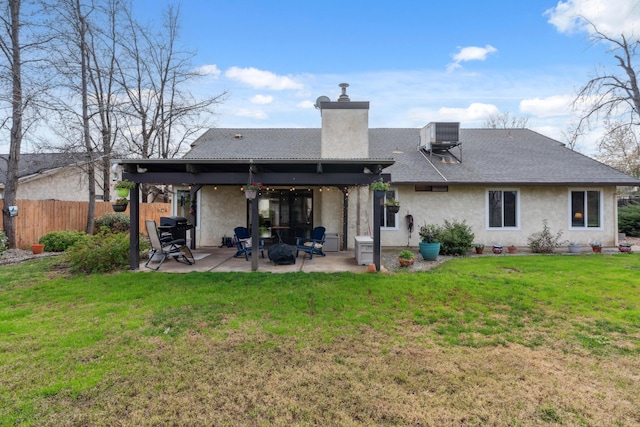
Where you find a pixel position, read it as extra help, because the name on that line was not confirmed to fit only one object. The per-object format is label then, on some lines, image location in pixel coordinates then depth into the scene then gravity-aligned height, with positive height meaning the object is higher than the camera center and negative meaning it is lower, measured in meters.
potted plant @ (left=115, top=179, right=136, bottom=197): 6.67 +0.65
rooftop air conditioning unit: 12.27 +3.30
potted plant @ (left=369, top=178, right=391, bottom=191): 6.61 +0.66
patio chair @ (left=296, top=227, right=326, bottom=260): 8.51 -0.73
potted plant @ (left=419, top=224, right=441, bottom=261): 8.63 -0.74
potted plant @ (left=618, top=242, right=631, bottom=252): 9.73 -0.96
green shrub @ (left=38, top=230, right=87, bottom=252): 9.96 -0.72
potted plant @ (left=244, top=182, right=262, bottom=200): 6.80 +0.60
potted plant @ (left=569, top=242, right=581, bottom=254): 9.92 -0.98
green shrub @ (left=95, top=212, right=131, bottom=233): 12.84 -0.19
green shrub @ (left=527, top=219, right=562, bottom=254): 10.06 -0.79
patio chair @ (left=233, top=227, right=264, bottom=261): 8.19 -0.67
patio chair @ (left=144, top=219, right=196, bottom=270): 7.39 -0.74
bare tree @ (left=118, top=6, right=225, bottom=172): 15.73 +6.49
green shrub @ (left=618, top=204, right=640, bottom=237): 14.03 -0.18
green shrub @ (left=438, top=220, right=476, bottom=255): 9.48 -0.72
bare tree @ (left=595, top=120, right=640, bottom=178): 20.41 +4.27
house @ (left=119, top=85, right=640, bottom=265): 10.73 +0.60
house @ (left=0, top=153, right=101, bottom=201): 15.51 +1.77
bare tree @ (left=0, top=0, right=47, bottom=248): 9.67 +4.29
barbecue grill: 8.74 -0.25
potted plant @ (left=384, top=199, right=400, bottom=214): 6.95 +0.25
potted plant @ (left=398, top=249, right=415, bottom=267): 7.65 -1.02
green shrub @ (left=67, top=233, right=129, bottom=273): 7.00 -0.87
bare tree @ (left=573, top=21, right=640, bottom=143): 11.21 +4.63
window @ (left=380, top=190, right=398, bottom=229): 11.03 -0.10
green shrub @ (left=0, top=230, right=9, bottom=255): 8.27 -0.65
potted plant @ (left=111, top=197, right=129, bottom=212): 6.72 +0.28
